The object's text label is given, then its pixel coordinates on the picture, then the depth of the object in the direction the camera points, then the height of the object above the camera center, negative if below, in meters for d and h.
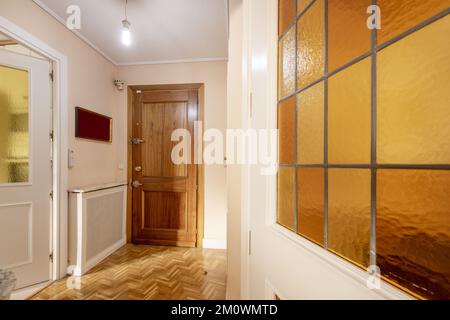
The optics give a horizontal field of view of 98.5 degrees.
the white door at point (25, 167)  1.64 -0.06
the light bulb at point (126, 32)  1.81 +1.20
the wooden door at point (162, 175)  2.69 -0.21
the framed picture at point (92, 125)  2.11 +0.42
